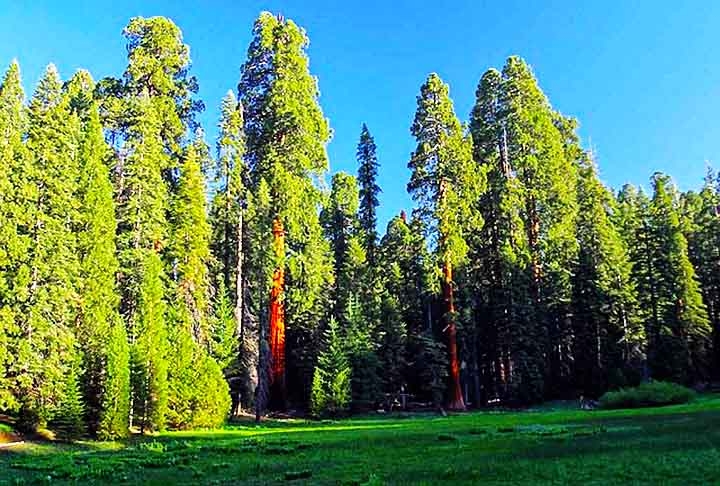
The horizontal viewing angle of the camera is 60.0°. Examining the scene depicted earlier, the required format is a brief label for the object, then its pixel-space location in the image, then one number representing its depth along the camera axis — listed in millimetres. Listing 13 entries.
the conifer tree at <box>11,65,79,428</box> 21875
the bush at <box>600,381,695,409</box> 27734
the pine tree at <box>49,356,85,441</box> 21047
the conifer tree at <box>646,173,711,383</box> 40531
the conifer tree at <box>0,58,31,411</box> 21547
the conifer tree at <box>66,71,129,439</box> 22031
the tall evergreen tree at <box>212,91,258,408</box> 34406
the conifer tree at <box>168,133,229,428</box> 25781
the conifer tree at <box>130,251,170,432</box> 23859
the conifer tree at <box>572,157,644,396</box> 39138
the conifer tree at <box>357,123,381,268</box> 51719
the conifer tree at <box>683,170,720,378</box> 49406
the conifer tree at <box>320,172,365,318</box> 43562
